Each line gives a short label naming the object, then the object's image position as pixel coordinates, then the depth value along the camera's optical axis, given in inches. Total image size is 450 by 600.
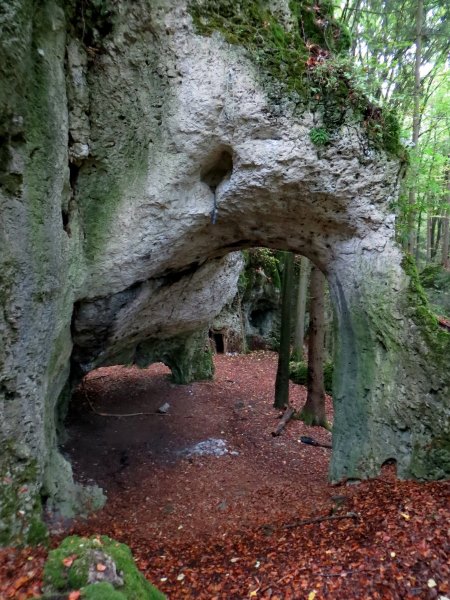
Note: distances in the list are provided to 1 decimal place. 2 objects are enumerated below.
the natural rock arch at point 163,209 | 174.7
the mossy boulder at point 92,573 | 101.4
